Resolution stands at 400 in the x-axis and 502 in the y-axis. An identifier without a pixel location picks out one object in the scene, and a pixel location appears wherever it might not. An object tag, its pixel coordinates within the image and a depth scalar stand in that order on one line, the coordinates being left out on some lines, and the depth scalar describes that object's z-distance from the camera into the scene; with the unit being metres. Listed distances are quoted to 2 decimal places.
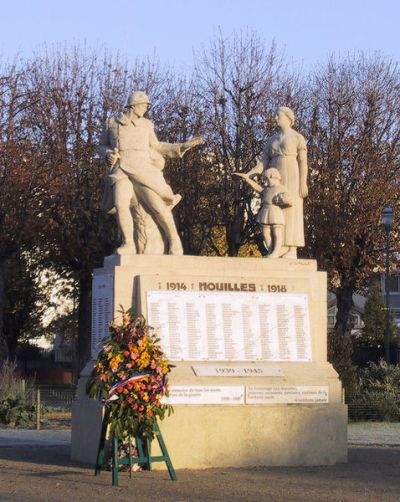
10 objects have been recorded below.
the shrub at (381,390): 26.39
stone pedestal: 16.31
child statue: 18.52
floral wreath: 14.23
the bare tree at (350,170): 37.66
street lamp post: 30.48
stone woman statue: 18.67
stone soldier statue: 17.36
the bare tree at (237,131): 36.91
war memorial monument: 16.45
